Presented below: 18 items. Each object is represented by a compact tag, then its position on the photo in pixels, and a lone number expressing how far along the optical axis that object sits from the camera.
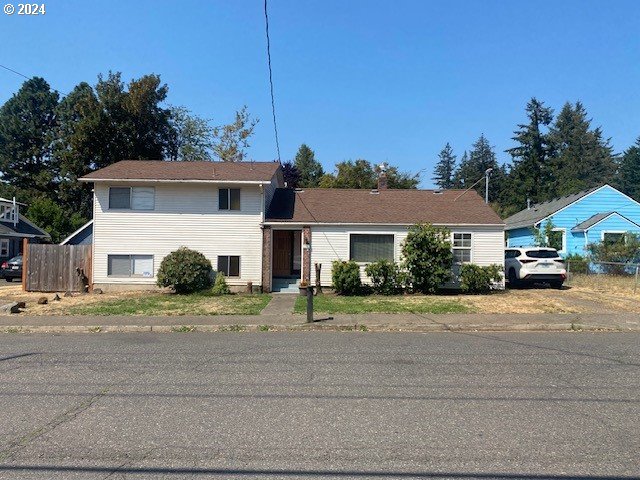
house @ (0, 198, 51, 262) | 36.78
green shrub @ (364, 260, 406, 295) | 18.28
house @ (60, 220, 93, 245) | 25.32
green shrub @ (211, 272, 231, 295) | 18.49
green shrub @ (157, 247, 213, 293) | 18.06
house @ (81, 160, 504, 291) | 19.69
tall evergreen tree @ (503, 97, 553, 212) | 63.19
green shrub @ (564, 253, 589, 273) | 24.50
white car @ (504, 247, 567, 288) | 20.25
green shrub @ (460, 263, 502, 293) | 18.25
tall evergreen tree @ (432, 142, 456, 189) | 108.75
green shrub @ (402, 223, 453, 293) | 17.98
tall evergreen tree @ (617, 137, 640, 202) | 79.25
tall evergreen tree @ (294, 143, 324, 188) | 73.61
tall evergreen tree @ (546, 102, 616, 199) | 72.94
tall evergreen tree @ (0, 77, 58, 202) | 52.81
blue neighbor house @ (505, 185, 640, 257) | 29.14
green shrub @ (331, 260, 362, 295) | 18.08
